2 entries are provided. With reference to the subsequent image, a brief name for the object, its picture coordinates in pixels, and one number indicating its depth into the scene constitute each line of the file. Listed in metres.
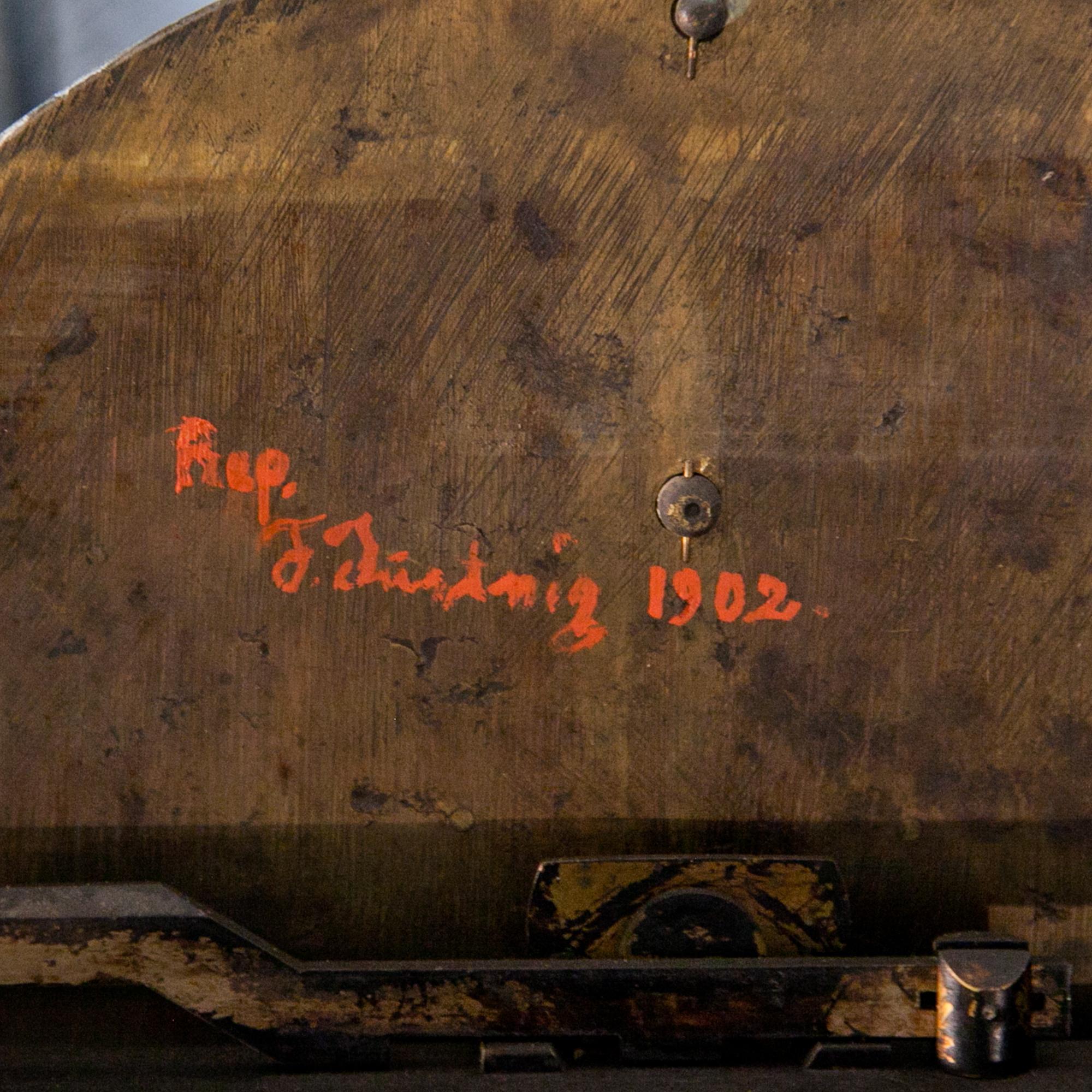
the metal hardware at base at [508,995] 0.50
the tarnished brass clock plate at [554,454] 0.50
